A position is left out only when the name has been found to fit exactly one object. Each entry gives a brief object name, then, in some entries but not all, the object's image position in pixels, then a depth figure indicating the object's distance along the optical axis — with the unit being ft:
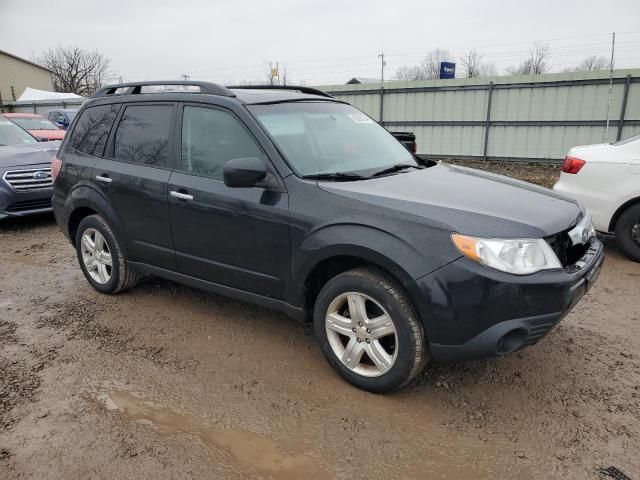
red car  41.23
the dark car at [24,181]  23.57
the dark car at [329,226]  8.58
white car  17.61
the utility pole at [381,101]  50.91
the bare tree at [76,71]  187.32
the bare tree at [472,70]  144.96
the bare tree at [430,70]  174.50
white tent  106.21
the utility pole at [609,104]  39.58
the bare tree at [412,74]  176.20
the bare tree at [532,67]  143.66
